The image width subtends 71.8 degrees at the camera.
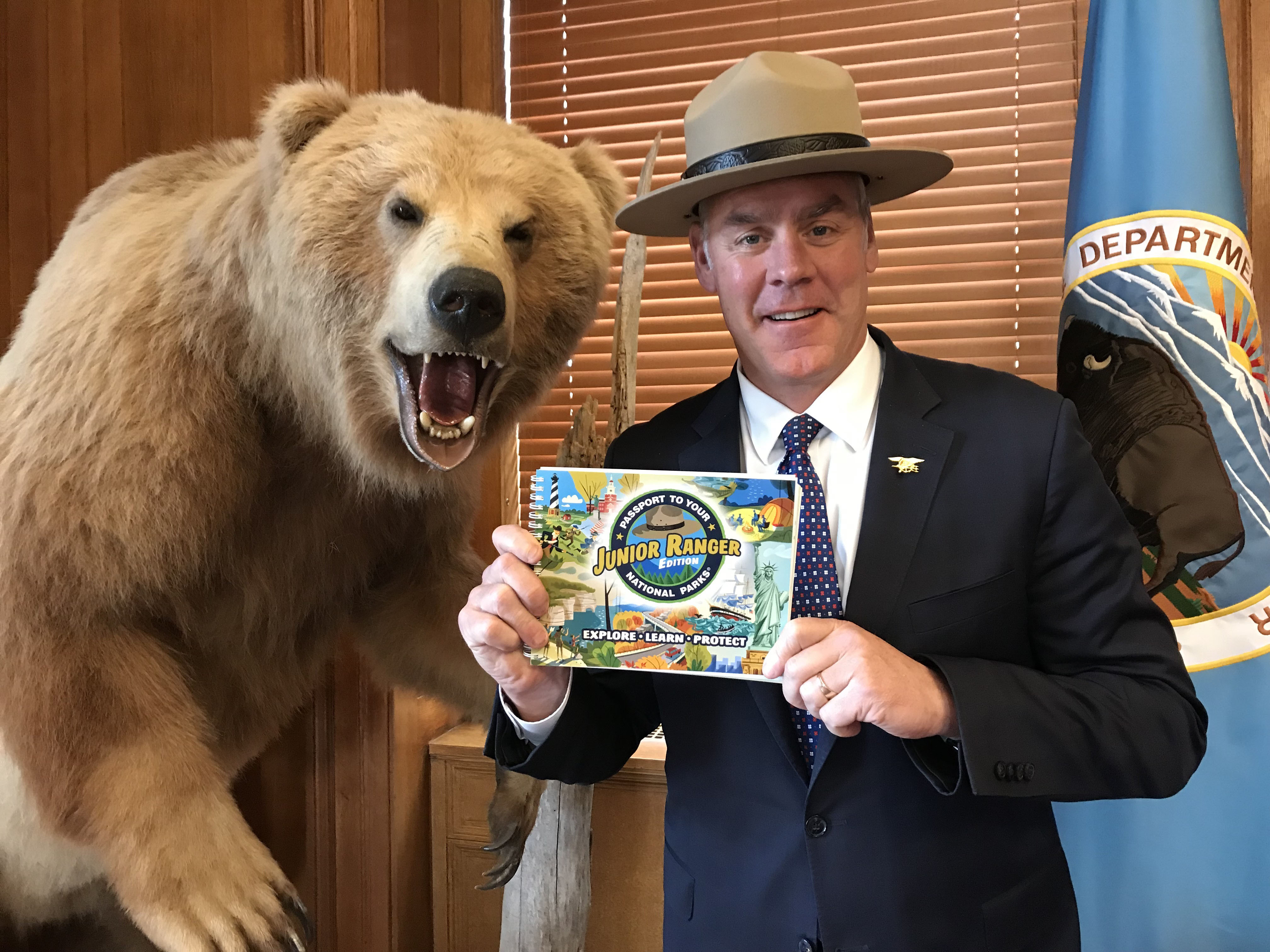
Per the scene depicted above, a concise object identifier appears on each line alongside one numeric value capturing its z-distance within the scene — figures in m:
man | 0.92
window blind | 2.09
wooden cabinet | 2.02
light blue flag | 1.48
